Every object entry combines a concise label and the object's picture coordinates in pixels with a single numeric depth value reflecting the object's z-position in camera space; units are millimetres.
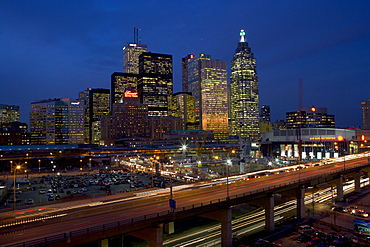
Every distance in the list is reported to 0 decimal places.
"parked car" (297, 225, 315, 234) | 47750
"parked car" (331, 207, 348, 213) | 59725
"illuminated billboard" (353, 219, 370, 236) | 47100
